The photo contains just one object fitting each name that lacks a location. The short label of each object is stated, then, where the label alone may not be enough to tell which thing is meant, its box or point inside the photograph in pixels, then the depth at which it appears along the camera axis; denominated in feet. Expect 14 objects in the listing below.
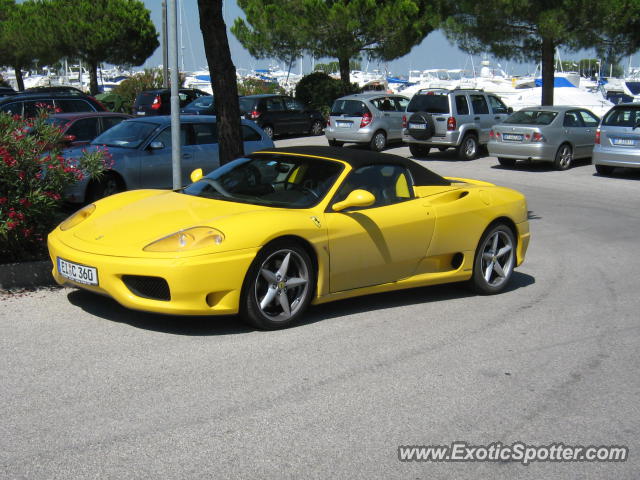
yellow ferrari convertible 18.80
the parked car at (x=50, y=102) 62.39
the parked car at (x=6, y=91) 103.92
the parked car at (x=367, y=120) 76.43
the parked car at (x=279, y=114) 88.94
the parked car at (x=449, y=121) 69.87
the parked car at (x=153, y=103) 93.20
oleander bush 23.95
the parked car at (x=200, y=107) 87.66
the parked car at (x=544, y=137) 61.87
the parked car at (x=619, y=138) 56.44
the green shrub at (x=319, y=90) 111.24
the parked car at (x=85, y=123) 45.11
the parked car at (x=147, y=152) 39.01
